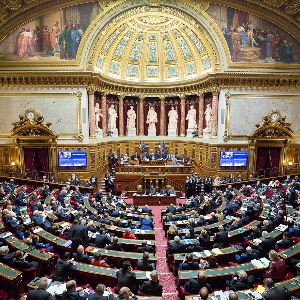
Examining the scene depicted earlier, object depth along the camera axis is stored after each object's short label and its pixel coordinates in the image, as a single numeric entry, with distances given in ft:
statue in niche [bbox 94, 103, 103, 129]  83.87
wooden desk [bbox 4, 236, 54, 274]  28.82
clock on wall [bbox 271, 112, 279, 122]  77.20
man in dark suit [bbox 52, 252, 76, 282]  25.08
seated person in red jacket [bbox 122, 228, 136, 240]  36.42
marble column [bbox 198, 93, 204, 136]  85.66
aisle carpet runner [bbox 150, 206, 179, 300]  28.34
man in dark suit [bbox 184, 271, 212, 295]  23.31
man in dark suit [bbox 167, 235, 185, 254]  32.40
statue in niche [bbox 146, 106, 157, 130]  95.91
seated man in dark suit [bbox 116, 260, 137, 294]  23.68
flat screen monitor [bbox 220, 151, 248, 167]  77.30
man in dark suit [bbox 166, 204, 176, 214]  49.34
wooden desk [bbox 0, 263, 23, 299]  24.31
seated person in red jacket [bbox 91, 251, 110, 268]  27.58
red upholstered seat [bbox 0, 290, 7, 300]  24.17
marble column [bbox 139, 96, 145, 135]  94.75
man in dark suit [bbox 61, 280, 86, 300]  20.26
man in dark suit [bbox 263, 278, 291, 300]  19.69
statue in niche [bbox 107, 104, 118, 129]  91.20
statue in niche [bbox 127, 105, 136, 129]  95.09
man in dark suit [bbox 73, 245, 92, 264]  28.35
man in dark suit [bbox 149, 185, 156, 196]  63.93
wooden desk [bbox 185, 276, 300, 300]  21.91
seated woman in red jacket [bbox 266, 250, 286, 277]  24.81
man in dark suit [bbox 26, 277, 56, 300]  19.71
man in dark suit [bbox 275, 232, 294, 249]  30.89
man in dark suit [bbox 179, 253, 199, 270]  27.09
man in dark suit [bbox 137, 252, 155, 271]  26.99
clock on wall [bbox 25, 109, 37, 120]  74.74
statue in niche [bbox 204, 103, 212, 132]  83.82
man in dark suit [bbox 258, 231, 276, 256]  29.73
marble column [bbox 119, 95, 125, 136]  92.92
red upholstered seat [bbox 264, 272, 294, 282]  24.95
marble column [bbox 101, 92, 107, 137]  85.20
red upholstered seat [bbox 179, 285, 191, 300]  24.18
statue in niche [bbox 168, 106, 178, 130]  95.20
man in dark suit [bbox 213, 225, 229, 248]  32.79
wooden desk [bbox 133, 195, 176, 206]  63.36
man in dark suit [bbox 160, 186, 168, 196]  64.22
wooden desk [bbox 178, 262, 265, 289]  25.30
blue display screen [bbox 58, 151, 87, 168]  75.97
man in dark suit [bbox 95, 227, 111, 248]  32.94
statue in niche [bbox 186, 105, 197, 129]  91.04
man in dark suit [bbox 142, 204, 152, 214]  48.97
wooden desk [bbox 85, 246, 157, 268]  29.66
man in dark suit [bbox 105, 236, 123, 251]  32.01
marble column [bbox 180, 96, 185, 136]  92.38
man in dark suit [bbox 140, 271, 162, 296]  23.50
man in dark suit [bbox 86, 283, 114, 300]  20.25
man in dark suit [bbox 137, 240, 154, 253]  32.32
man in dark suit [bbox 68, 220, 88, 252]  32.24
